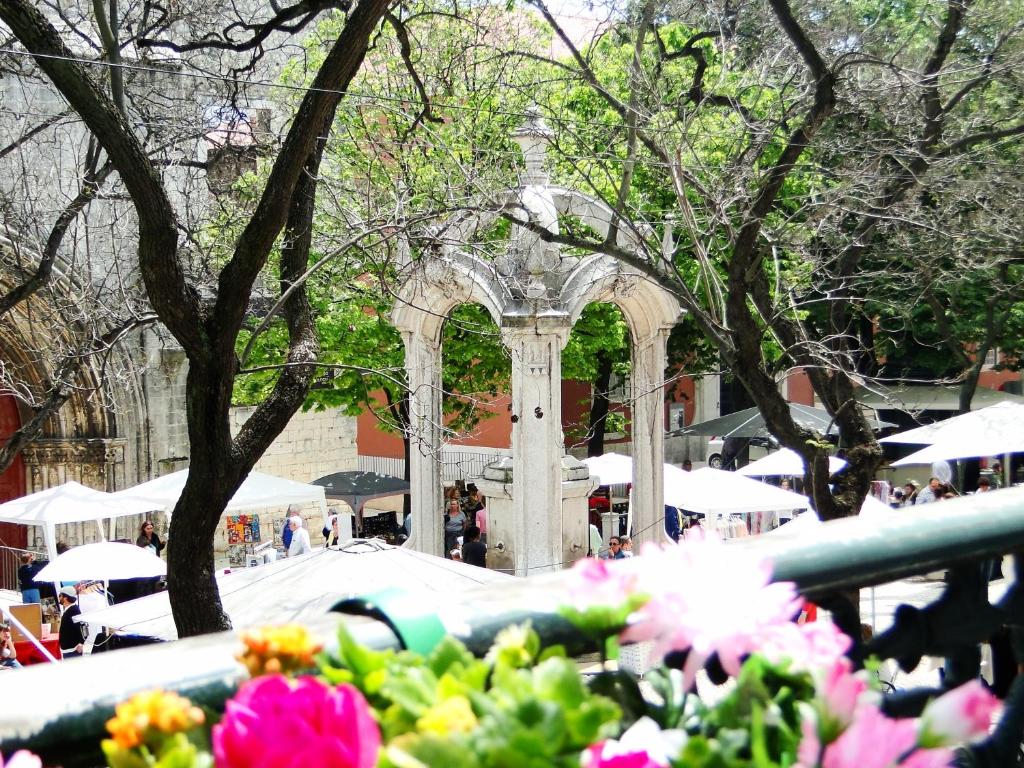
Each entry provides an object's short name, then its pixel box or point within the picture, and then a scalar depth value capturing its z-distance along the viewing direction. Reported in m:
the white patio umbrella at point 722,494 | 15.05
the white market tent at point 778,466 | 18.14
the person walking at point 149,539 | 16.83
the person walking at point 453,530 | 17.51
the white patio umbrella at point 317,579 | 8.38
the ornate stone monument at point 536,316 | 12.18
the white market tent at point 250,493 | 15.21
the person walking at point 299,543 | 17.19
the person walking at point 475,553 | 13.94
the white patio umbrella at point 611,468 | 17.86
